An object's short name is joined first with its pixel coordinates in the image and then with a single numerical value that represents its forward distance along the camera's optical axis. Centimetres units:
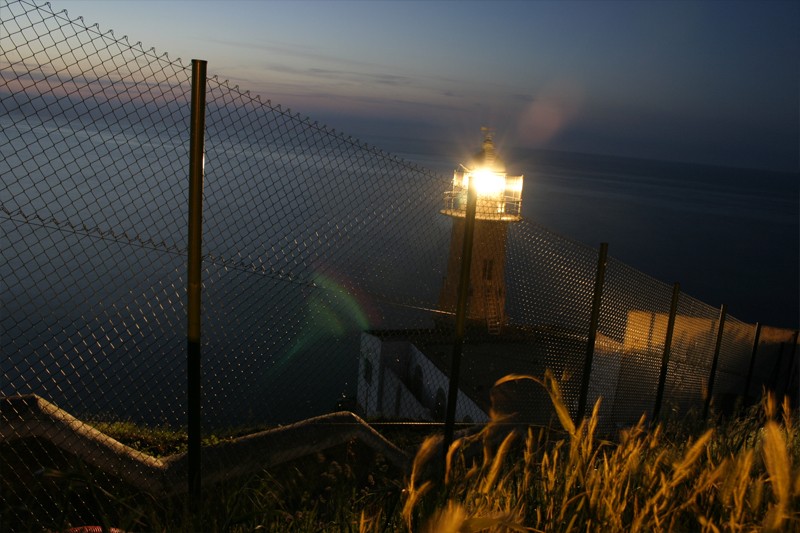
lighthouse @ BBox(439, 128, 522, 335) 1252
